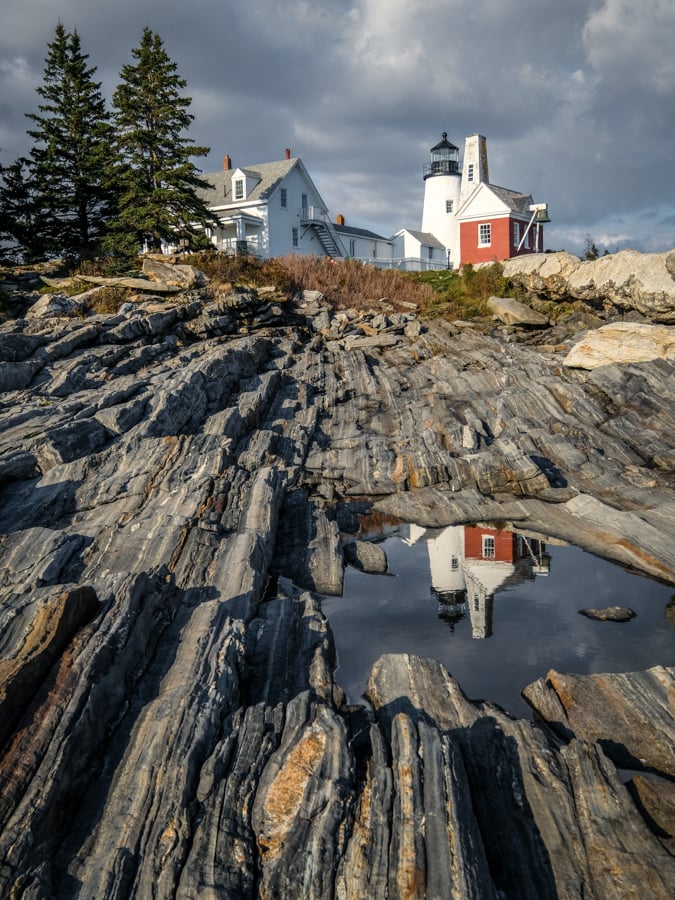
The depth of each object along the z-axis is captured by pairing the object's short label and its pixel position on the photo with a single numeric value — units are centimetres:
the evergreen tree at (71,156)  3662
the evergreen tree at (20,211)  3522
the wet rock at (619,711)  809
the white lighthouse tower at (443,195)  5853
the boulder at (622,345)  2531
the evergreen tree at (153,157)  3497
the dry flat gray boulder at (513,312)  3447
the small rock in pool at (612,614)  1202
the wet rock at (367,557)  1470
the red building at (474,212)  5231
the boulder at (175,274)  3073
